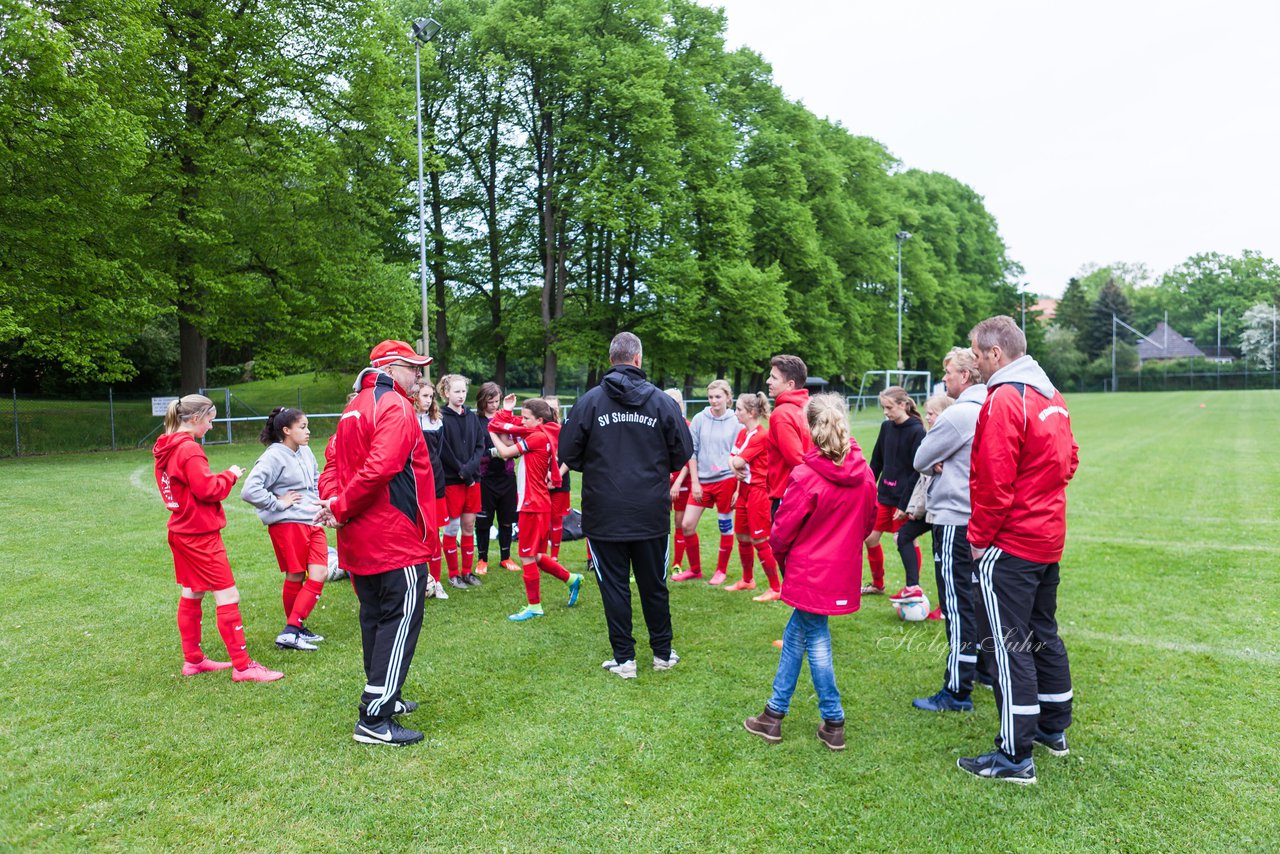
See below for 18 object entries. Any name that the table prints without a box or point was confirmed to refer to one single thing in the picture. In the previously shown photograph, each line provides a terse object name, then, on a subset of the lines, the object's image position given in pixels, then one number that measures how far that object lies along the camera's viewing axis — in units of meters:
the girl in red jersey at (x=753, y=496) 7.30
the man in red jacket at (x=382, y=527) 4.24
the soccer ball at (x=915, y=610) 6.57
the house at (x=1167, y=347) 96.12
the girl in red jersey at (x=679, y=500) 7.99
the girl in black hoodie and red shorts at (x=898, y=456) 6.43
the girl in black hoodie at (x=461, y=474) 7.42
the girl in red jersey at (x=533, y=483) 6.78
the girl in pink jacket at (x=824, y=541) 4.14
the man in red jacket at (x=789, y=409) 5.73
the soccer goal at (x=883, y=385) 46.62
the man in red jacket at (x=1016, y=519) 3.88
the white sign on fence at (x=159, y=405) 20.56
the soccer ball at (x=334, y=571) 7.75
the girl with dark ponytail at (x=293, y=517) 5.79
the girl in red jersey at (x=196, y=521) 5.04
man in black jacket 5.28
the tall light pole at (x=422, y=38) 21.02
